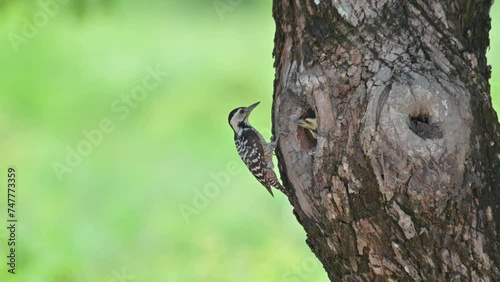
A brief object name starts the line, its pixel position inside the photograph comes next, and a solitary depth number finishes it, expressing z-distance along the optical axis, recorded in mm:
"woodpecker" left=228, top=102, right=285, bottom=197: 10141
